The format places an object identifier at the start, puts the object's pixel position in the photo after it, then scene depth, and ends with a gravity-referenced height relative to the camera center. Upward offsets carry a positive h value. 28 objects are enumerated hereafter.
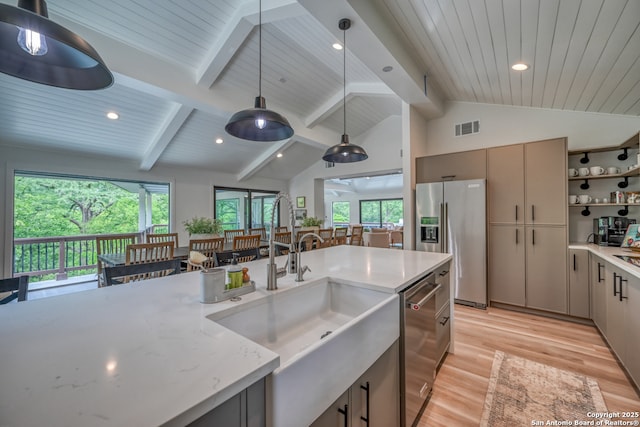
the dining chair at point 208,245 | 3.47 -0.42
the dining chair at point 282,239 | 4.33 -0.48
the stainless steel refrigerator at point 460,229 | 3.45 -0.23
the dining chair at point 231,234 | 5.14 -0.43
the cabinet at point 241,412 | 0.59 -0.47
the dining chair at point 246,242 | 3.77 -0.40
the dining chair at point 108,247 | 3.16 -0.50
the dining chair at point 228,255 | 2.21 -0.35
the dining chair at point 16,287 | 1.25 -0.34
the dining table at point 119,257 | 3.01 -0.51
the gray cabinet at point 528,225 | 3.12 -0.17
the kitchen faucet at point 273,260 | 1.34 -0.25
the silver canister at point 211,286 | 1.14 -0.31
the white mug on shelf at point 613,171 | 3.07 +0.46
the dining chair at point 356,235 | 5.59 -0.47
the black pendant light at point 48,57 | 0.81 +0.61
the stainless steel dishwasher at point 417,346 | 1.41 -0.80
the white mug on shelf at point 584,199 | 3.22 +0.14
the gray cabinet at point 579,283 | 2.97 -0.83
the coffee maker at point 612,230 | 2.94 -0.22
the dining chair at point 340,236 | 5.26 -0.47
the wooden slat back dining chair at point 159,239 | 3.92 -0.41
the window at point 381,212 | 11.53 +0.04
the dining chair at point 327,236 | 5.12 -0.44
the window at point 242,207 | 7.09 +0.23
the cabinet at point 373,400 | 0.96 -0.78
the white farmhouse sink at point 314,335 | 0.73 -0.51
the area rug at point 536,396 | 1.67 -1.30
